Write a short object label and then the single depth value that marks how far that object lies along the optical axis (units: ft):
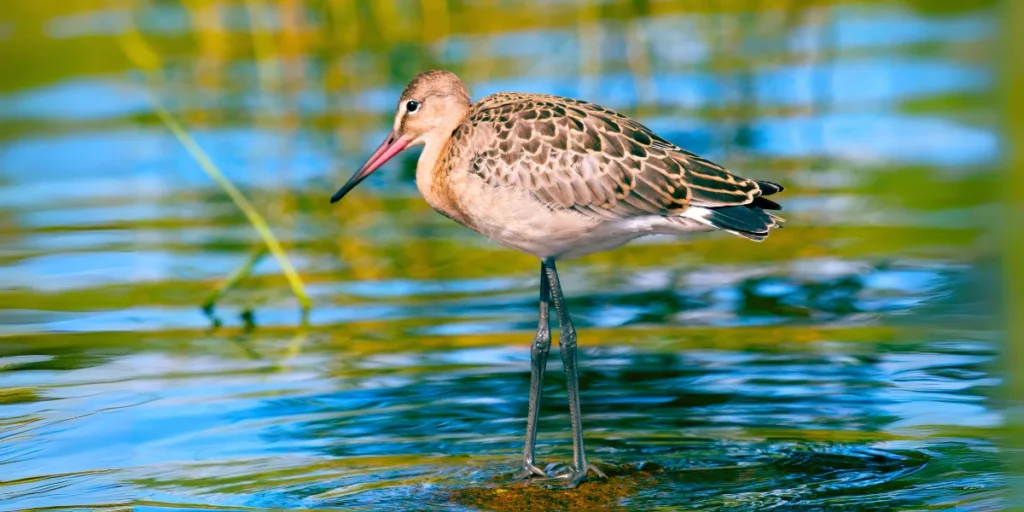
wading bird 38.63
